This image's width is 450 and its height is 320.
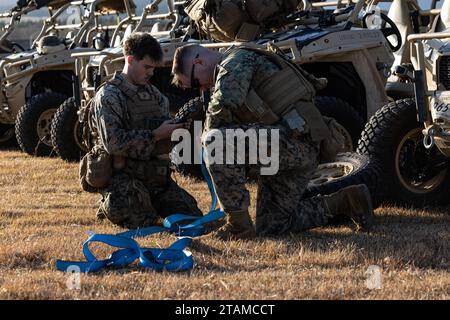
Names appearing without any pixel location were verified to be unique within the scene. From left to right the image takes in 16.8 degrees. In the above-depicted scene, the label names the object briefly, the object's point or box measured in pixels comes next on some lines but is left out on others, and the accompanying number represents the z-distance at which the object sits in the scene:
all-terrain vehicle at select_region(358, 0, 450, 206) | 9.70
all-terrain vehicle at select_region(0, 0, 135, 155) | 17.09
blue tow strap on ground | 7.45
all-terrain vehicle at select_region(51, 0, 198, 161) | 14.15
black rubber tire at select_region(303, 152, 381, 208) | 9.39
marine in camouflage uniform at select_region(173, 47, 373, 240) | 8.27
